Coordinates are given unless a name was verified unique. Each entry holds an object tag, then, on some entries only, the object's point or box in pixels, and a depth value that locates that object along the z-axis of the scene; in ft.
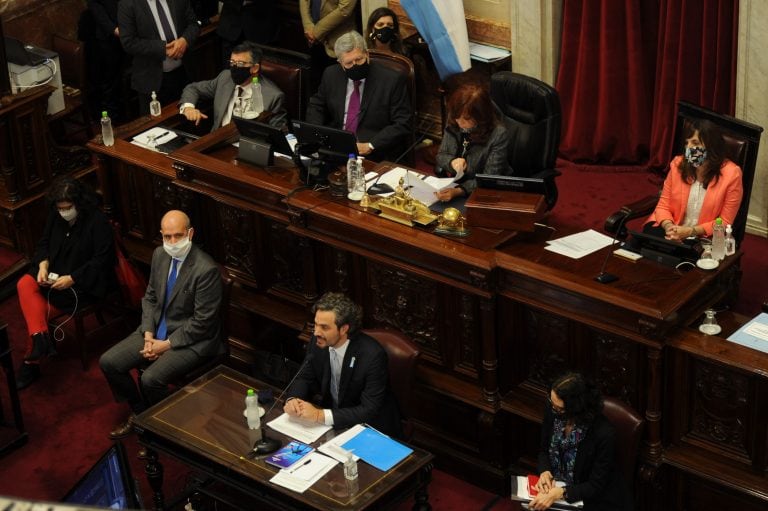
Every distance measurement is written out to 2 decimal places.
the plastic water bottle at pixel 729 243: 34.83
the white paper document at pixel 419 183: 38.96
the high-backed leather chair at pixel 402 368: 34.91
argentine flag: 53.36
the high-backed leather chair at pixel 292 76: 48.19
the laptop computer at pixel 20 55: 51.78
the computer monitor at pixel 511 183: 36.63
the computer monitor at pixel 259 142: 41.37
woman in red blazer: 37.55
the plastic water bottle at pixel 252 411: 34.30
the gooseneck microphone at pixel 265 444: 33.04
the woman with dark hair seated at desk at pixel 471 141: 39.01
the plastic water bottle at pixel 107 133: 47.21
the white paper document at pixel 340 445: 32.48
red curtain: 48.39
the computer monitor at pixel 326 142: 39.37
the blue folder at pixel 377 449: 32.45
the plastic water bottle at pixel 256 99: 46.29
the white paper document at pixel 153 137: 47.88
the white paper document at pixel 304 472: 31.81
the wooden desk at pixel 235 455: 31.58
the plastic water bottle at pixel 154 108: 49.11
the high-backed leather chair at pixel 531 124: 41.57
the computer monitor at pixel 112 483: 21.75
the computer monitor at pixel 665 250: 34.99
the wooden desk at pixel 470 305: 33.50
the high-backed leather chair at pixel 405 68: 45.91
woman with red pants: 44.34
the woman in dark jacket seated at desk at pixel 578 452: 31.53
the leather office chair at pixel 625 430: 32.07
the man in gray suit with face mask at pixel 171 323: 39.78
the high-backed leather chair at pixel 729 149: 38.06
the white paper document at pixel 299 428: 33.63
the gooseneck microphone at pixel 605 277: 33.81
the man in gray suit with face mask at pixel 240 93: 46.44
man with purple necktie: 44.83
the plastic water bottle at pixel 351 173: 38.93
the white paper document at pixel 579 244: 35.94
